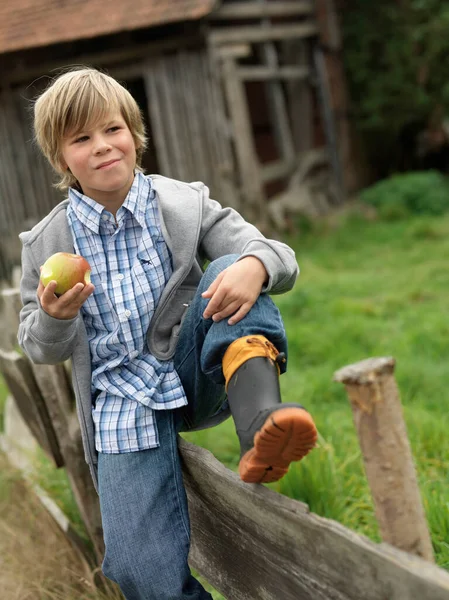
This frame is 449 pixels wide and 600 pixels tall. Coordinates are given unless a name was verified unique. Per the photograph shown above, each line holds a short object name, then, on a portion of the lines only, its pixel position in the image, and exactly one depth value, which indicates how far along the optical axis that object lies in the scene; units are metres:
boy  1.90
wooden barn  8.17
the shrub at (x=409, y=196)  9.12
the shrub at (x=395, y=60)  9.75
